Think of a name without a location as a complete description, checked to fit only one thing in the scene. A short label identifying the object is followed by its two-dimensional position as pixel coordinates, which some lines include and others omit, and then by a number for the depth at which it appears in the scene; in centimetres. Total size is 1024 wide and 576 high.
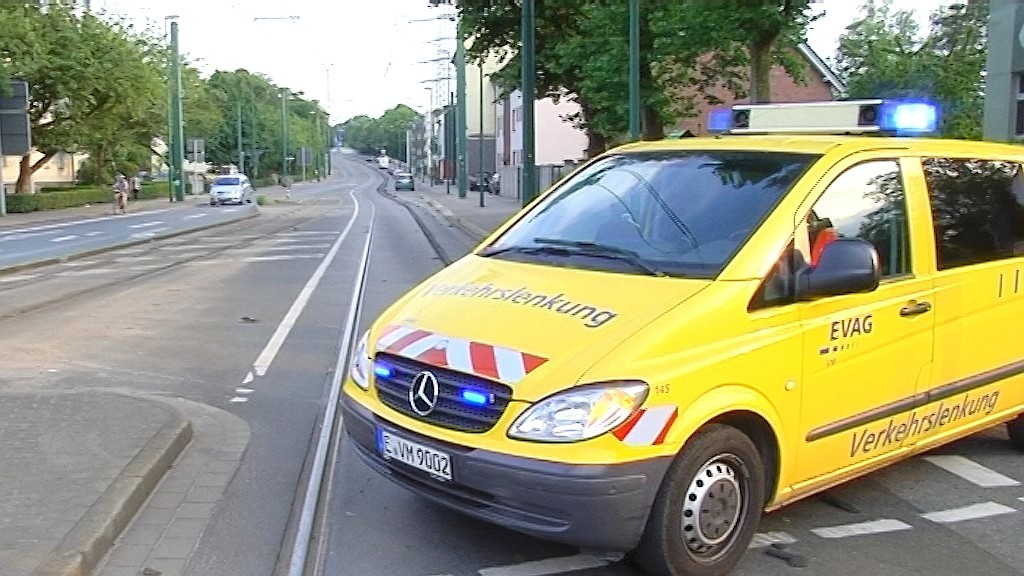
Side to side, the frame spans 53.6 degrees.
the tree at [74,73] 3994
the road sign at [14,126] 2130
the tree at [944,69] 3145
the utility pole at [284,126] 8734
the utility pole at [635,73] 1602
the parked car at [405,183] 8219
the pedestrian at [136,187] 5928
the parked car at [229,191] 5084
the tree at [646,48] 1627
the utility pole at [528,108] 2147
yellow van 388
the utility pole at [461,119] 5297
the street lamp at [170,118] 5241
